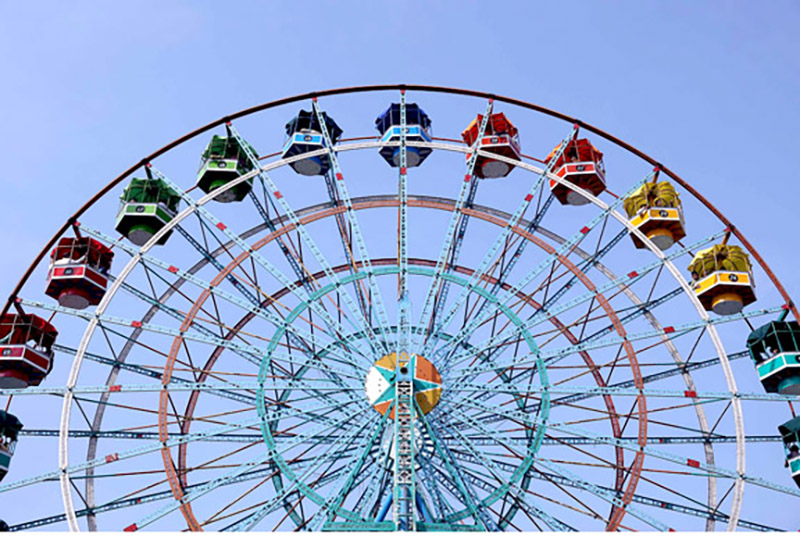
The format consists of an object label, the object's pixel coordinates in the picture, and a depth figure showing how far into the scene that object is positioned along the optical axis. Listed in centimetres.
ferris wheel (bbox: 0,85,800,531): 2344
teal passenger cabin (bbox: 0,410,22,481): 2603
